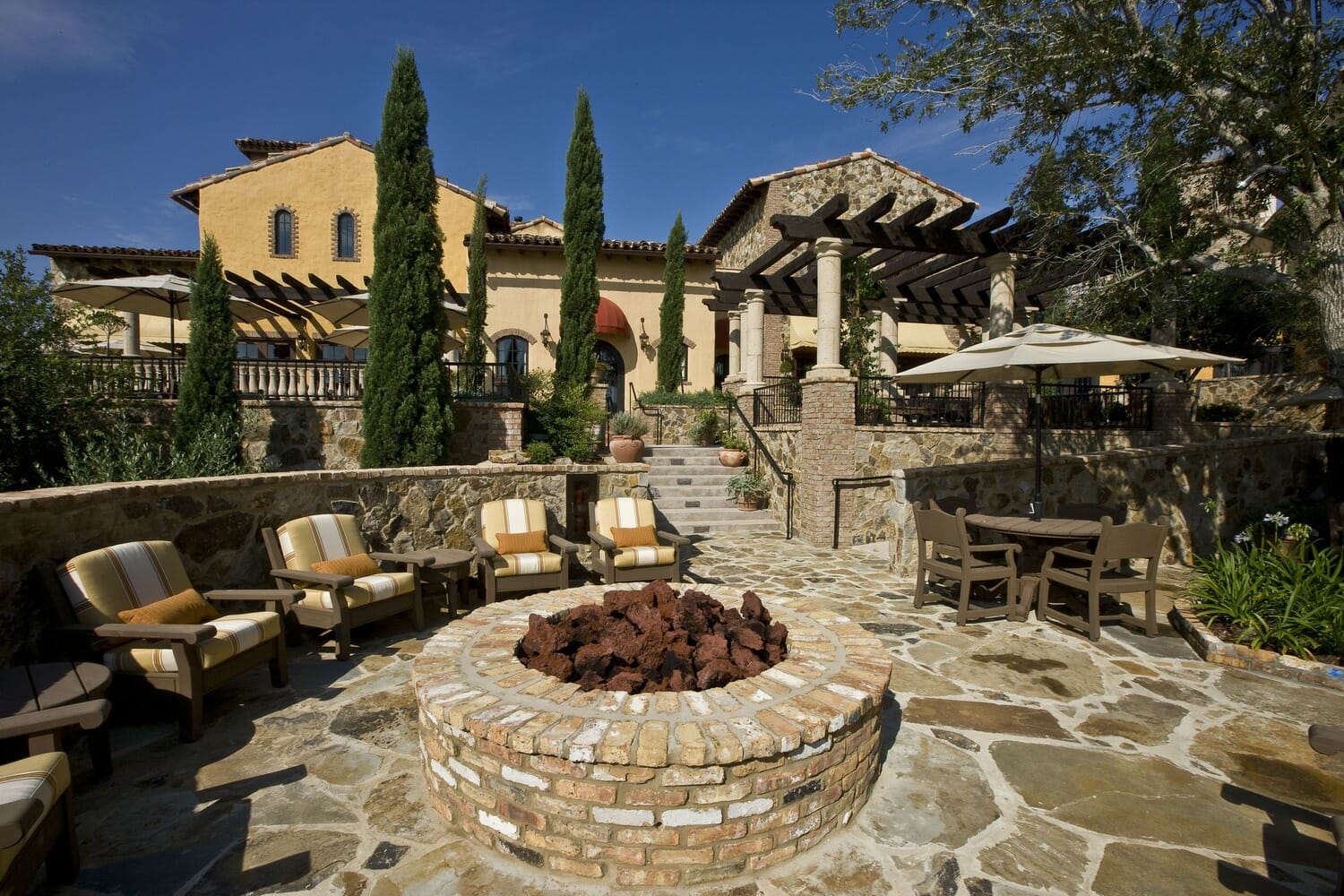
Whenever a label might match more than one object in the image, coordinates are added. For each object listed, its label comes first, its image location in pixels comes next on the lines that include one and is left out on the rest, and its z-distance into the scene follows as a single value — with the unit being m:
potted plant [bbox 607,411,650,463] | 12.14
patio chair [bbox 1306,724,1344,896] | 2.16
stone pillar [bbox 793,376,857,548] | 9.38
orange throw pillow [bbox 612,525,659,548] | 6.31
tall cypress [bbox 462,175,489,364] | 15.79
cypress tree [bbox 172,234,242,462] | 8.81
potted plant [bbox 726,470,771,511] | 11.29
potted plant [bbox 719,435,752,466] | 12.54
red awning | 17.27
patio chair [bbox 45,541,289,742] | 3.30
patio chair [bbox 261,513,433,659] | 4.52
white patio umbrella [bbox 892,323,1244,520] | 5.52
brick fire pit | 2.25
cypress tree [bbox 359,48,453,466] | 9.20
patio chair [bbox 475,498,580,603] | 5.61
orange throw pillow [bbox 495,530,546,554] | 5.95
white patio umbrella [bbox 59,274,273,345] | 10.20
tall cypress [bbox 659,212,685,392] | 17.88
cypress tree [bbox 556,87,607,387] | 14.77
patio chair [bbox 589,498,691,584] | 6.00
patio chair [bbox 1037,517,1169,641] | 5.02
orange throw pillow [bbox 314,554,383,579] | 4.88
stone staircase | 10.59
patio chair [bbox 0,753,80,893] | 1.80
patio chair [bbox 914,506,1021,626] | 5.44
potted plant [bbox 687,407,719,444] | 14.70
